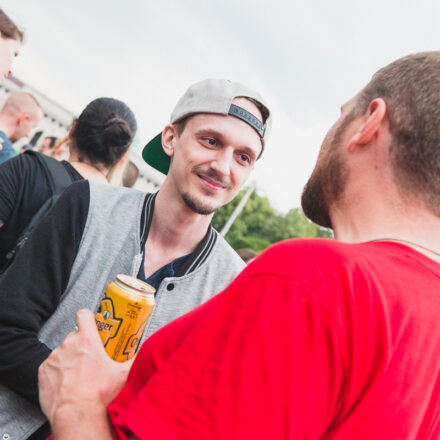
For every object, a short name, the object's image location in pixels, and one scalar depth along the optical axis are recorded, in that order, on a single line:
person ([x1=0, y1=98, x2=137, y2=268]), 2.11
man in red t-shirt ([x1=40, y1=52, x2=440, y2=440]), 0.71
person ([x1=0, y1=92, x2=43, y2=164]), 4.50
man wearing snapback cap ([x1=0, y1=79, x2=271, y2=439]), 1.48
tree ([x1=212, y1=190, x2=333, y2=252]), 42.94
